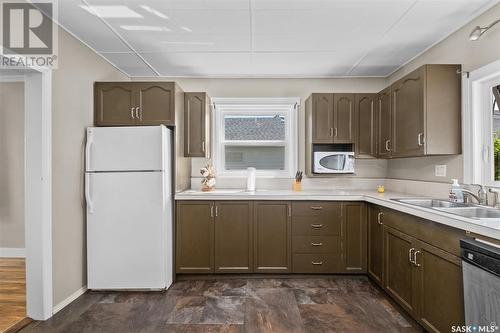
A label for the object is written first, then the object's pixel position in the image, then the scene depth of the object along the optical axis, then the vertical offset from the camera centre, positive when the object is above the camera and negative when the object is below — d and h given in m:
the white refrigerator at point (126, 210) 2.96 -0.42
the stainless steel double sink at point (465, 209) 2.13 -0.33
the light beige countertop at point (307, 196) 2.96 -0.32
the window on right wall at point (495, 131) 2.38 +0.26
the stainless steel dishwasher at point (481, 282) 1.45 -0.59
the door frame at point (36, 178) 2.37 -0.08
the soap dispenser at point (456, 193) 2.46 -0.23
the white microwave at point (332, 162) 3.73 +0.04
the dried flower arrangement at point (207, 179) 3.76 -0.16
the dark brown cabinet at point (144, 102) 3.20 +0.67
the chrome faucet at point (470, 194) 2.31 -0.23
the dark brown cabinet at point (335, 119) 3.66 +0.55
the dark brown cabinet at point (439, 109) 2.61 +0.47
